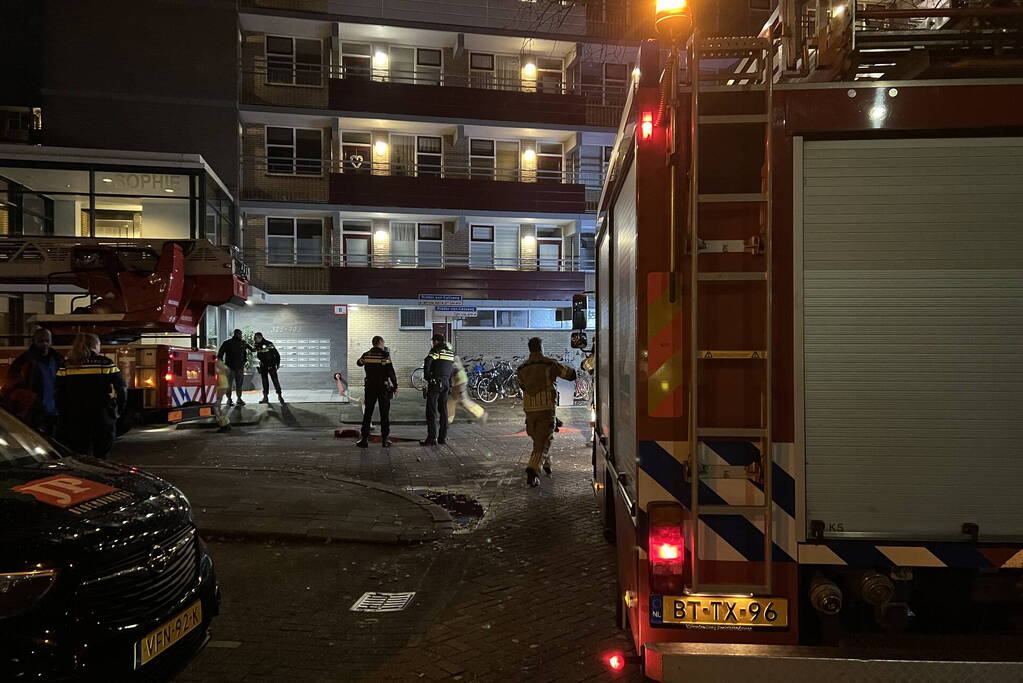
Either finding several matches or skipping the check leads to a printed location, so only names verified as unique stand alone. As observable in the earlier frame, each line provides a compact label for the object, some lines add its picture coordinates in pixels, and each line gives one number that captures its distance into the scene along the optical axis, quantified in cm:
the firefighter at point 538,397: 846
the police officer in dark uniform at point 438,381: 1180
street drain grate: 481
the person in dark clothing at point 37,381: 751
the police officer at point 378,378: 1138
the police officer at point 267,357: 1638
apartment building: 2409
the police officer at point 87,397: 698
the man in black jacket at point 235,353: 1470
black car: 270
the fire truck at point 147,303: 1121
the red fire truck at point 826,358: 274
